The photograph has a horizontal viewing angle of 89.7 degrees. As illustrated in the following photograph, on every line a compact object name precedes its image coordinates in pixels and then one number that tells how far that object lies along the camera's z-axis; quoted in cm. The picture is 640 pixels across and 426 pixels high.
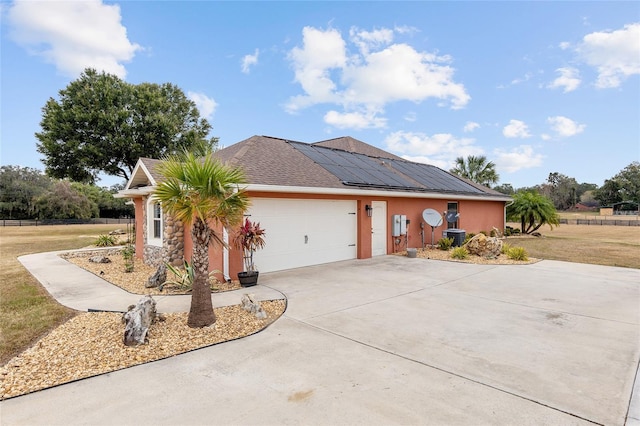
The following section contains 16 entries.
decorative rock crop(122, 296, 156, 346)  427
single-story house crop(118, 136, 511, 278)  924
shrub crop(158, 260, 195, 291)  745
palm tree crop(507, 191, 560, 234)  2031
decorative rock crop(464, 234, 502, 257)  1166
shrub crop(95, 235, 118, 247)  1659
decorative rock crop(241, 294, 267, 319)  546
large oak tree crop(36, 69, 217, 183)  2152
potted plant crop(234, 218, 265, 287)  764
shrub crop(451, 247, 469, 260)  1151
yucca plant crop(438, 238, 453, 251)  1365
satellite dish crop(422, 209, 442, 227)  1349
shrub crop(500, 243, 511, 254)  1221
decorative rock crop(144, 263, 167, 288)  766
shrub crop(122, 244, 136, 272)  999
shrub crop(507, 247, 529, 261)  1126
